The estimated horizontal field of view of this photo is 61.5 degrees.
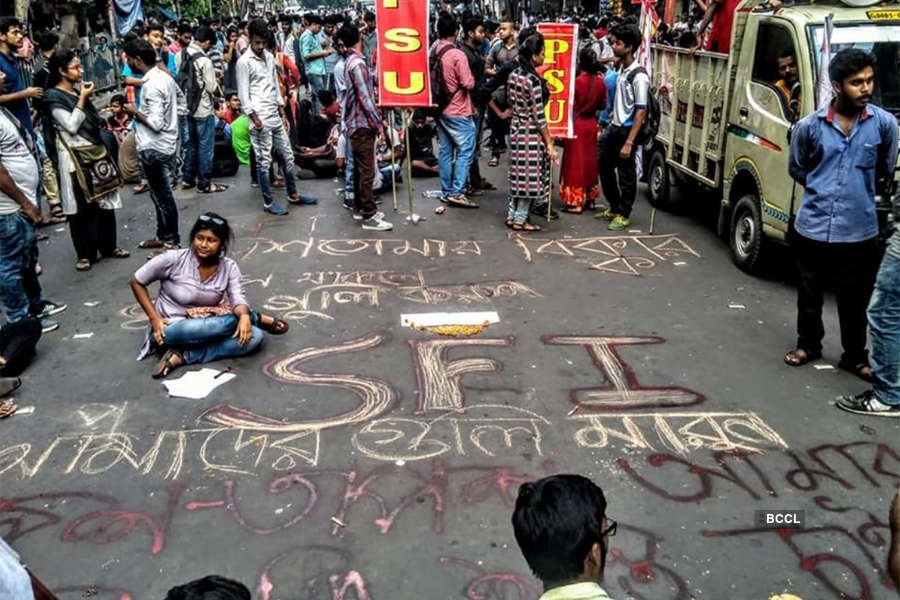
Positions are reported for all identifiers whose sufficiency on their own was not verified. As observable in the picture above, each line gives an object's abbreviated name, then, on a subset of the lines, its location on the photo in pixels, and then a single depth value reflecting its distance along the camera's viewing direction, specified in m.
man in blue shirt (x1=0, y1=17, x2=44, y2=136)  7.06
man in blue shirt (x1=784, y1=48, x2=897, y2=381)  4.26
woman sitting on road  4.79
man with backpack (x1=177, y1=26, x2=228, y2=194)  9.08
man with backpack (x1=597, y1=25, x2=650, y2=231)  7.16
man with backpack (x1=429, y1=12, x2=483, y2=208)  7.98
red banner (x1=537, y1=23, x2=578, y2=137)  7.92
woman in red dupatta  7.97
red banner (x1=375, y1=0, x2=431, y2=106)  7.41
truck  5.65
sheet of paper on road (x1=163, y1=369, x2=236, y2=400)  4.48
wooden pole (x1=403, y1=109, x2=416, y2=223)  7.98
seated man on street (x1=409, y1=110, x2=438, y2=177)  10.23
